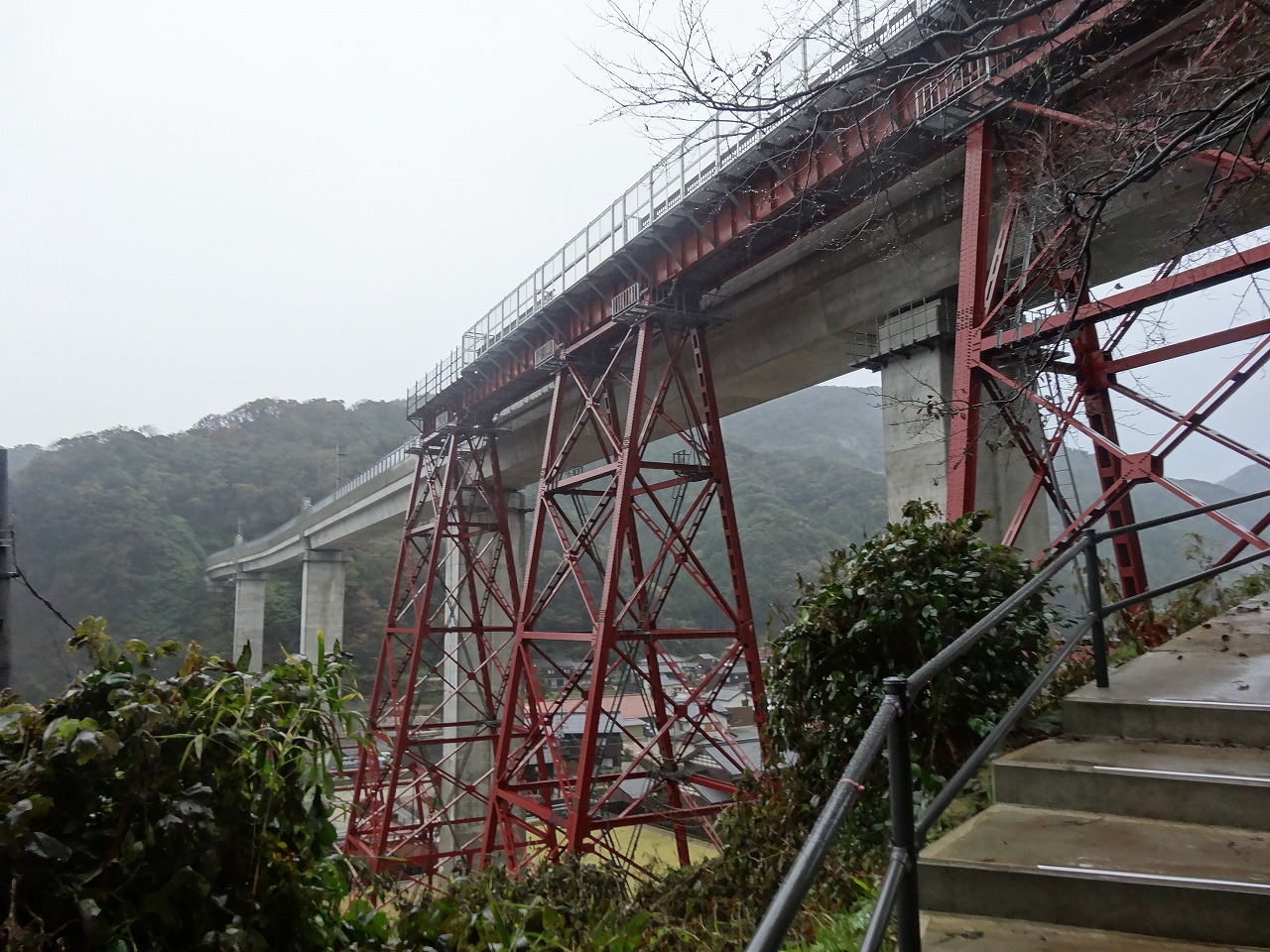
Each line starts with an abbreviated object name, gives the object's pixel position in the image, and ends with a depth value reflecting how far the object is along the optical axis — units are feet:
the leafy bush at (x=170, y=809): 6.42
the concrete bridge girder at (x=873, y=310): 15.78
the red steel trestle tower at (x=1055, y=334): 15.80
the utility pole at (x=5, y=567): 18.45
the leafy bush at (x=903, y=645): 12.91
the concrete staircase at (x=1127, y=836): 7.44
